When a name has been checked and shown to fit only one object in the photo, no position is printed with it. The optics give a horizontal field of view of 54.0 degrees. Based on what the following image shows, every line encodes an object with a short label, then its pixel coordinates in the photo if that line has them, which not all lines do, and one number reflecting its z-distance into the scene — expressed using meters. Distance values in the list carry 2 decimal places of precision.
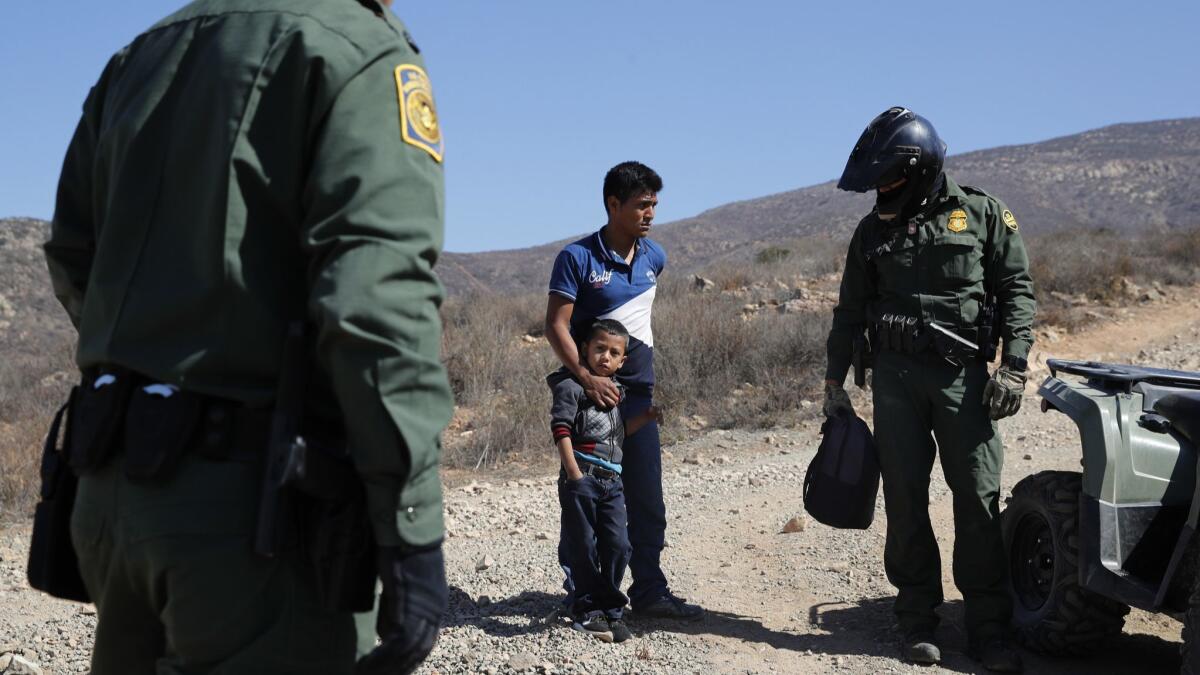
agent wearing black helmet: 4.86
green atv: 4.37
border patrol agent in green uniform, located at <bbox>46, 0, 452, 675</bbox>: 1.97
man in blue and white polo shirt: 5.11
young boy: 4.94
